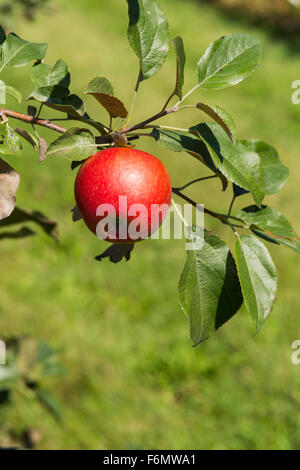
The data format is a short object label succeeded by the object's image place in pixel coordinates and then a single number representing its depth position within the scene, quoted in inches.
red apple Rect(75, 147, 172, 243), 61.9
